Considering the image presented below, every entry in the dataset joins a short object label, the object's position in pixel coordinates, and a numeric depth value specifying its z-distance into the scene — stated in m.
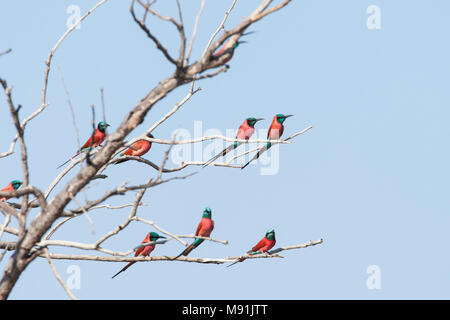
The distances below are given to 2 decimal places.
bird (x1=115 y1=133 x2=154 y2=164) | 11.26
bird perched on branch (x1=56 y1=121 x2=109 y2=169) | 12.23
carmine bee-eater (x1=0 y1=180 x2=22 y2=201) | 13.09
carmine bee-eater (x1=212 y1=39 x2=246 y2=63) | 6.71
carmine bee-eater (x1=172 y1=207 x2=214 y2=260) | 11.05
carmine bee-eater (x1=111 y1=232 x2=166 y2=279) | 9.58
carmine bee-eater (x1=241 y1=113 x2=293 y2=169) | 12.79
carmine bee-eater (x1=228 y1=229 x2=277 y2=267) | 10.70
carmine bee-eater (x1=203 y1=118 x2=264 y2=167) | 12.49
